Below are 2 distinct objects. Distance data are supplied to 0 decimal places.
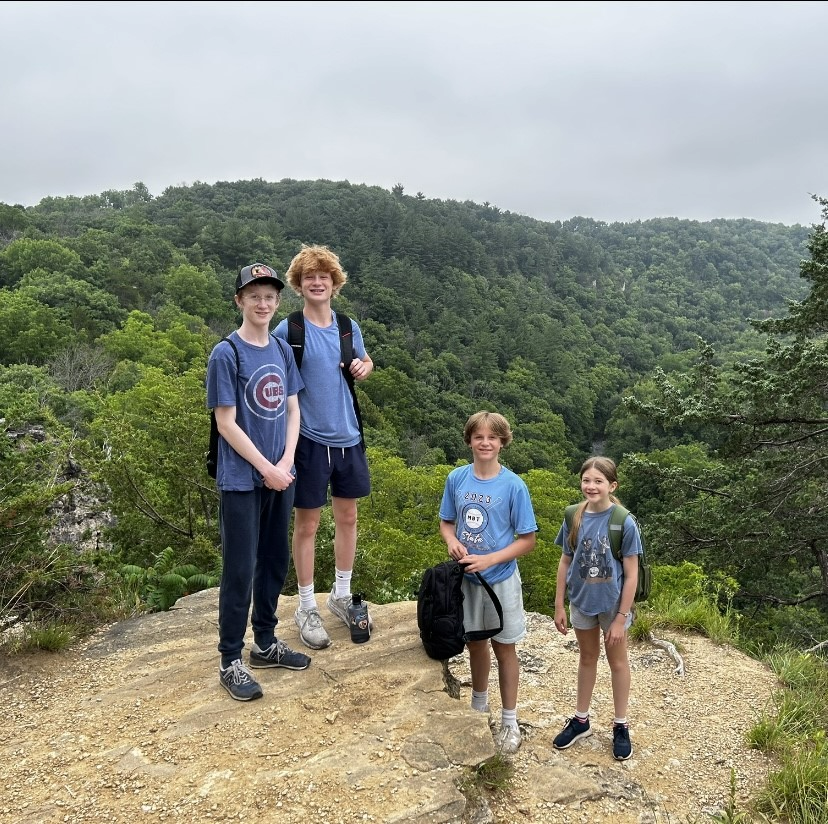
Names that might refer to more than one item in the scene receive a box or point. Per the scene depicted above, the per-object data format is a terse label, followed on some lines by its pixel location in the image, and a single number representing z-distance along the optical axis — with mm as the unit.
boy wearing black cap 2928
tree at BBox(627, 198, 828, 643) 9398
